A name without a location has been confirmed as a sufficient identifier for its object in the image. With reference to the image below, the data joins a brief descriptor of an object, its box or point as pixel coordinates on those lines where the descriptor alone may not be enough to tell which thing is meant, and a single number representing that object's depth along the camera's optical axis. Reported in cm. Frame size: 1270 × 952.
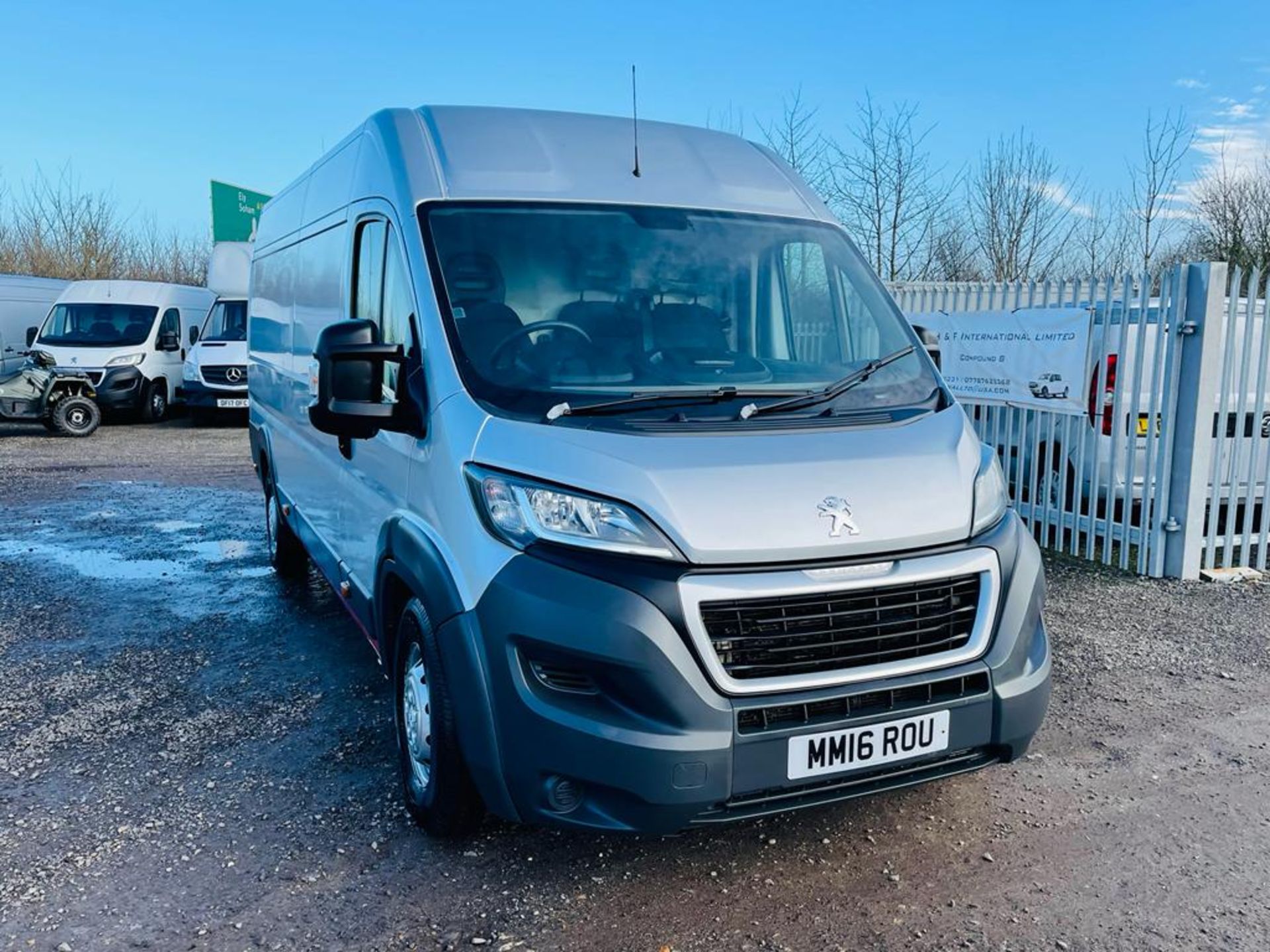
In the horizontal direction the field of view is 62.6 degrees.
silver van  281
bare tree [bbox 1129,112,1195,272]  1986
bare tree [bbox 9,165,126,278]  3516
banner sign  750
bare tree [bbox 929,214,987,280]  2025
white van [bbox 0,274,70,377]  1909
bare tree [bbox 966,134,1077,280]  2064
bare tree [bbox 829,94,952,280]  1847
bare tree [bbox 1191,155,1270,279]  2398
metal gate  690
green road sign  3284
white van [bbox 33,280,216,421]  1759
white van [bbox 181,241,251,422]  1745
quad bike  1611
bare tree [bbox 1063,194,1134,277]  2055
